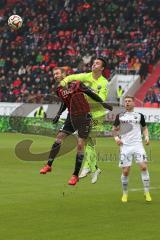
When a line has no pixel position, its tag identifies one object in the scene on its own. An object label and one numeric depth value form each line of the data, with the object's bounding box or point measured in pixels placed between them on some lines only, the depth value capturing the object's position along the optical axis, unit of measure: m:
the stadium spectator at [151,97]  38.06
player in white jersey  13.49
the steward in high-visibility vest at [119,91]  41.01
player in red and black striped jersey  15.20
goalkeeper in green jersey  15.82
